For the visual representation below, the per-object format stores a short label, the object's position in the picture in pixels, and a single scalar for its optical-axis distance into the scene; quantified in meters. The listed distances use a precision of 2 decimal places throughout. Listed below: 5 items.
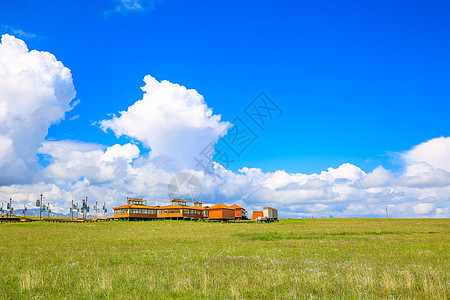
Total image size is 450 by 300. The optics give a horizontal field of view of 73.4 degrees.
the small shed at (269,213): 104.75
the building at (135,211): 113.50
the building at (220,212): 110.06
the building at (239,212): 129.00
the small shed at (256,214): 119.84
